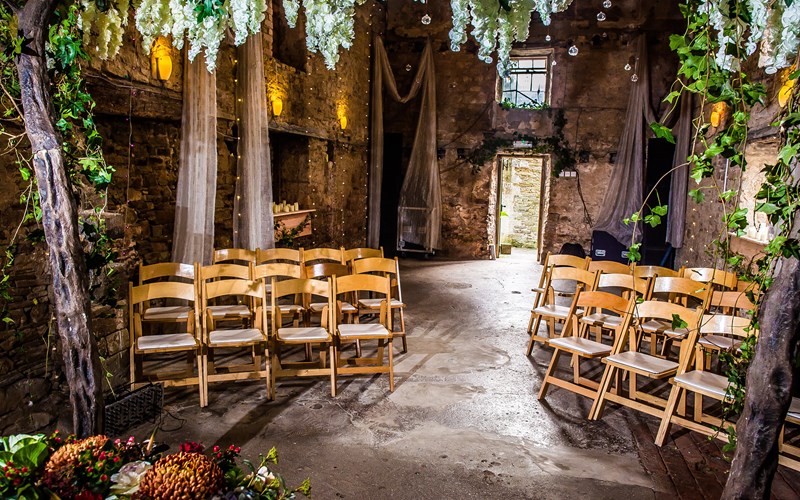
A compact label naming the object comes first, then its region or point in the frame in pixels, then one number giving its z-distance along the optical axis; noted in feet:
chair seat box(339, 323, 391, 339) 13.08
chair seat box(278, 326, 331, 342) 12.78
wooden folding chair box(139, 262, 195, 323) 14.02
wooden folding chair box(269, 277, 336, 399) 12.86
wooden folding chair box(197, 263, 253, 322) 14.67
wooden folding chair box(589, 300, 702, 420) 11.30
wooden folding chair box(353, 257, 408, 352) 16.69
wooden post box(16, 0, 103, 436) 6.69
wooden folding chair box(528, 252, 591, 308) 18.78
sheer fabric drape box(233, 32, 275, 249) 20.08
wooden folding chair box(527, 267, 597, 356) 16.01
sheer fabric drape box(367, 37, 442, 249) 35.68
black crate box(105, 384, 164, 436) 10.32
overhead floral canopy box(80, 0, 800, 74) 6.16
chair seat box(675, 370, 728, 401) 10.11
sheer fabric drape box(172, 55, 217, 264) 17.21
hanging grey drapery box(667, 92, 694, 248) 29.09
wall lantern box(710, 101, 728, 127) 24.30
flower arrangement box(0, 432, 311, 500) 4.79
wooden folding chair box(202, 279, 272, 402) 12.47
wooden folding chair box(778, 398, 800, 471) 9.45
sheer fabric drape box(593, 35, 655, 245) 32.63
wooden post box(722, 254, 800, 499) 5.79
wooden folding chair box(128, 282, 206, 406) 11.93
